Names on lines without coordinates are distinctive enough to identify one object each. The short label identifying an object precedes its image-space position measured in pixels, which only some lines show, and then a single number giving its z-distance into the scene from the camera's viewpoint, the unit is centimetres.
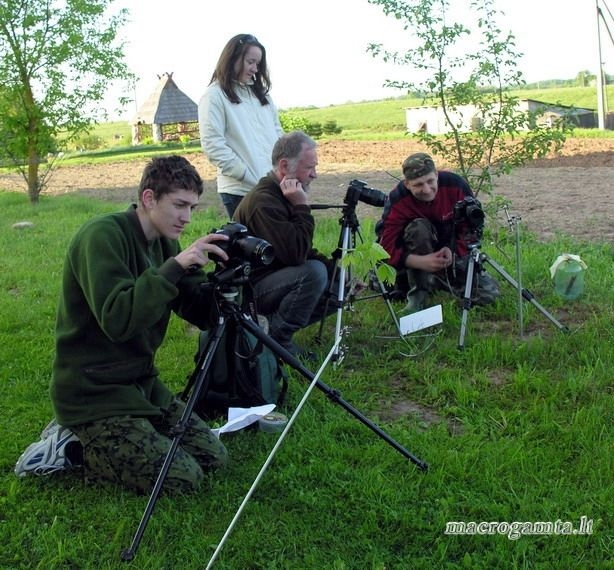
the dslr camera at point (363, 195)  430
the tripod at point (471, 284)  441
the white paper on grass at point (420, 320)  454
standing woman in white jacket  482
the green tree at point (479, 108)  573
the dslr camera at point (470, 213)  438
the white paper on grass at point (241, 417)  339
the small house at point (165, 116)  4312
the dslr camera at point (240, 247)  287
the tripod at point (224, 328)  281
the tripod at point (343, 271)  425
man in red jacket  502
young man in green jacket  274
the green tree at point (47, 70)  1280
